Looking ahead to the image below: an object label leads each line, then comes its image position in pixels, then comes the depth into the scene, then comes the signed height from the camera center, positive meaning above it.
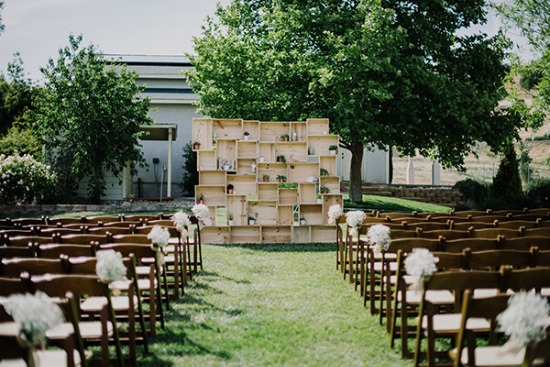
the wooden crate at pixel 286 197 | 15.22 -0.35
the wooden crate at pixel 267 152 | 15.11 +0.77
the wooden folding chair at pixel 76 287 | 4.73 -0.81
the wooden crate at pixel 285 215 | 15.07 -0.79
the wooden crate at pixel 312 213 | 15.14 -0.74
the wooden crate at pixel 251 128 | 15.27 +1.38
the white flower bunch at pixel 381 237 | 7.08 -0.62
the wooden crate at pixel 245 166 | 15.07 +0.42
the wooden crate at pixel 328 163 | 15.21 +0.51
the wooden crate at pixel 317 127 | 15.22 +1.40
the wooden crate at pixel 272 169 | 15.02 +0.35
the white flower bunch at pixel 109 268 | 5.04 -0.71
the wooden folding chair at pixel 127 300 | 5.61 -1.20
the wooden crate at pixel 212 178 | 14.99 +0.12
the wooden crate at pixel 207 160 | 14.97 +0.56
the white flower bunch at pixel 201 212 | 11.73 -0.56
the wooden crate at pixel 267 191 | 14.91 -0.19
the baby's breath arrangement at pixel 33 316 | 3.47 -0.77
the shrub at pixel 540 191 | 25.17 -0.31
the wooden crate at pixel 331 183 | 15.06 +0.01
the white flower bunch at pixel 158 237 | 6.85 -0.61
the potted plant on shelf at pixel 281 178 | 14.91 +0.13
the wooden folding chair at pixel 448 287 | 4.85 -0.82
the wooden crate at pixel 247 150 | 15.08 +0.82
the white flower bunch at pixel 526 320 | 3.59 -0.81
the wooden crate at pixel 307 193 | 15.02 -0.24
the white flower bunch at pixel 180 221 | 9.05 -0.57
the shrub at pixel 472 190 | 27.44 -0.30
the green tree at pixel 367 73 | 19.75 +3.80
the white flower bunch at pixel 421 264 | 4.99 -0.67
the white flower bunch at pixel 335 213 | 11.62 -0.57
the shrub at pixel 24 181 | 22.20 +0.06
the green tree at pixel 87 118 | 24.14 +2.58
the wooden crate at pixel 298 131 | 15.19 +1.30
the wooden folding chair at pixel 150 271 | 6.58 -0.98
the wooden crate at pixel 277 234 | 15.02 -1.25
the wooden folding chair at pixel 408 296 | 5.92 -1.18
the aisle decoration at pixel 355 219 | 9.32 -0.55
